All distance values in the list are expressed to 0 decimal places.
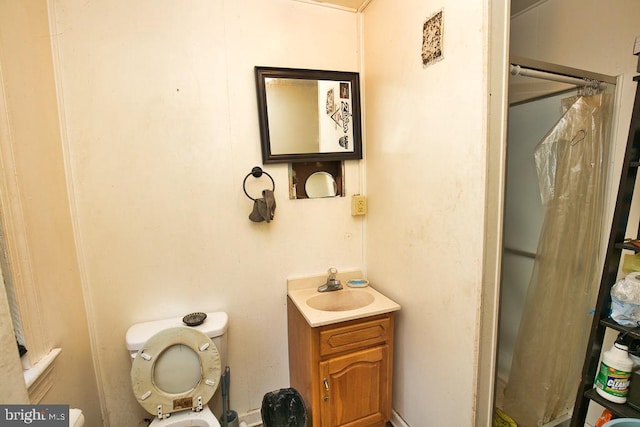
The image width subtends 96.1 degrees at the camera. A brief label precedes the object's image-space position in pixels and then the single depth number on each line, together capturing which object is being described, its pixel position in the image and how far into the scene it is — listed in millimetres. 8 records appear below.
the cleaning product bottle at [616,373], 1075
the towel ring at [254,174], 1535
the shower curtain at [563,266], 1272
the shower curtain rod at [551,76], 1039
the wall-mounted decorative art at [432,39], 1119
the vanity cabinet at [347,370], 1356
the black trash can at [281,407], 1520
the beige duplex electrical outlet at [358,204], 1746
